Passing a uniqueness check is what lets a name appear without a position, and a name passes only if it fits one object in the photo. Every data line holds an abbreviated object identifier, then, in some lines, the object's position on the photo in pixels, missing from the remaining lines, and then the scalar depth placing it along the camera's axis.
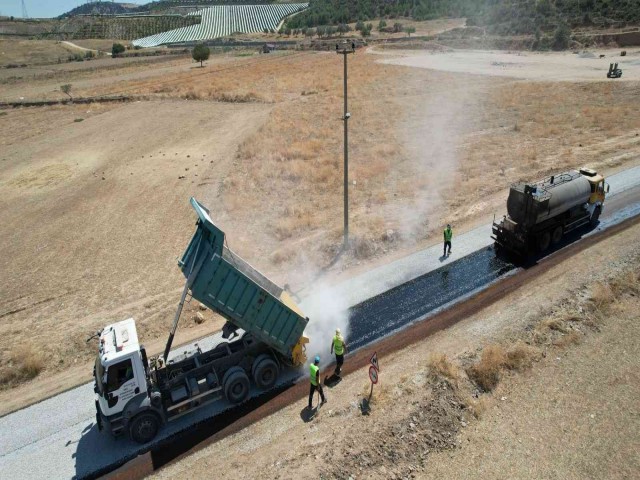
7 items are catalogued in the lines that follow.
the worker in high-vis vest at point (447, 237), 18.98
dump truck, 11.11
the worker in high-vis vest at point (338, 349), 12.67
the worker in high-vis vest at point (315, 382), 11.42
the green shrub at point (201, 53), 83.44
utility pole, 15.62
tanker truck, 18.22
